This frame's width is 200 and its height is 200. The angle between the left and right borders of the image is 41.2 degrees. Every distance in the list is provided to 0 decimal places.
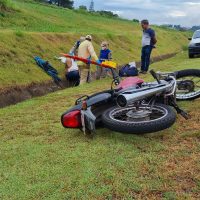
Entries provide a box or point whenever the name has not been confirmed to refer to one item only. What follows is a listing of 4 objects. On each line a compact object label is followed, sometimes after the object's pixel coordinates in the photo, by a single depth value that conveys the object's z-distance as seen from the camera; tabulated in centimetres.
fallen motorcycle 359
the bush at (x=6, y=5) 1469
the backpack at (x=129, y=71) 489
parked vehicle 1395
